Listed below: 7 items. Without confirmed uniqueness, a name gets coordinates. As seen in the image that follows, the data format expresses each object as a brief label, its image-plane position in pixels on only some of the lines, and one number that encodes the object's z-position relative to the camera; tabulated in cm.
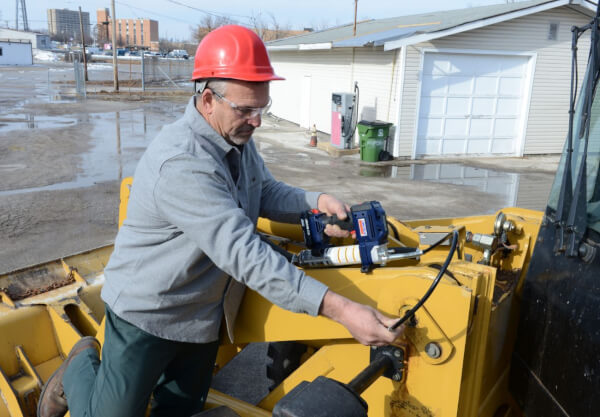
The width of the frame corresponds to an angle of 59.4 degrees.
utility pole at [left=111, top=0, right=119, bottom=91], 3006
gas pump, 1588
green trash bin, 1420
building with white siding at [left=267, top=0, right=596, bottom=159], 1431
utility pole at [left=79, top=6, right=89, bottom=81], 3155
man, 191
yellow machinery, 198
